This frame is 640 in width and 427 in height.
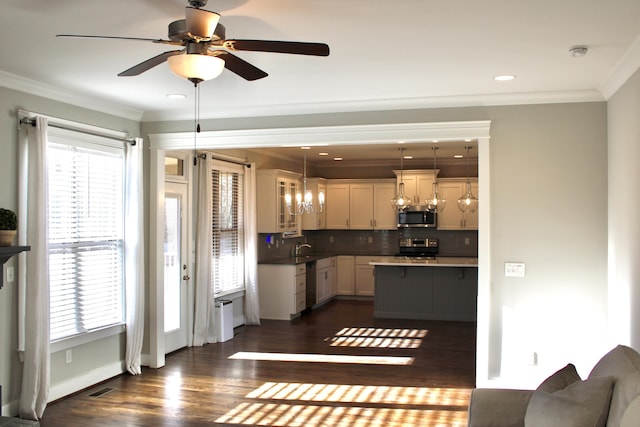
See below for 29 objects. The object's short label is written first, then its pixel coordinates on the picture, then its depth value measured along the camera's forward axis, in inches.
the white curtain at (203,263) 279.0
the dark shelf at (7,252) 158.6
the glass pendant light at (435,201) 358.9
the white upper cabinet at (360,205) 439.5
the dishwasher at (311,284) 375.2
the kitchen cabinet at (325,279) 394.3
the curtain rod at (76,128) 179.5
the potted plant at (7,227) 160.9
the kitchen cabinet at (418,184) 422.3
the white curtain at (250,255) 327.6
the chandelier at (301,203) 327.3
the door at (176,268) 262.7
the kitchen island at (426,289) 343.9
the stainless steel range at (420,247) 435.5
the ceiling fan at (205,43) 102.1
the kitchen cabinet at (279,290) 343.9
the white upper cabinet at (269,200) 352.2
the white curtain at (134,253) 225.8
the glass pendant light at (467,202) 336.8
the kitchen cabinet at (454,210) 420.2
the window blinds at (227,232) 300.5
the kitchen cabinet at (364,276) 438.0
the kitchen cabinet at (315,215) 416.9
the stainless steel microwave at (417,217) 423.2
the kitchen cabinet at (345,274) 442.6
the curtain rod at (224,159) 282.6
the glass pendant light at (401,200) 352.8
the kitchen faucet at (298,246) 405.2
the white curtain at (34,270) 176.7
